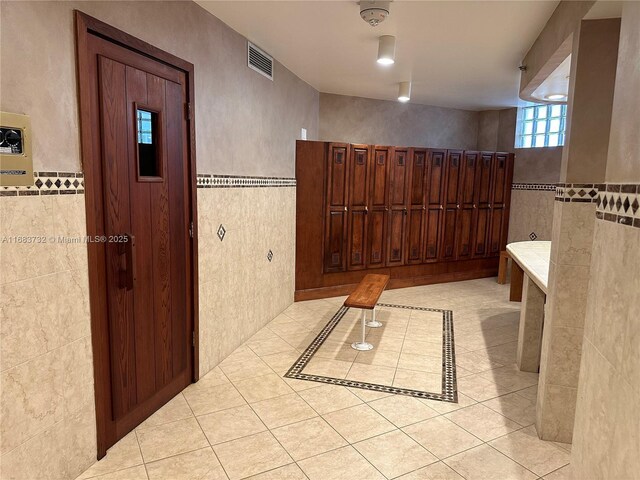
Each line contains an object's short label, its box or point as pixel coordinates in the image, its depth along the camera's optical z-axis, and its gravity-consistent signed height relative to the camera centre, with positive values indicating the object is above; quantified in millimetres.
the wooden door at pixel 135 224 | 1997 -244
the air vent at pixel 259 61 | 3432 +1070
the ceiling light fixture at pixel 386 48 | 3264 +1100
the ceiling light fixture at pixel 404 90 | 4797 +1129
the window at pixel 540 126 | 5797 +935
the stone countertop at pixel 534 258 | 2759 -564
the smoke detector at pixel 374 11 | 2572 +1104
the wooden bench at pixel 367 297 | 3305 -934
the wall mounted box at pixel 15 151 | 1533 +104
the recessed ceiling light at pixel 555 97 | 4262 +991
